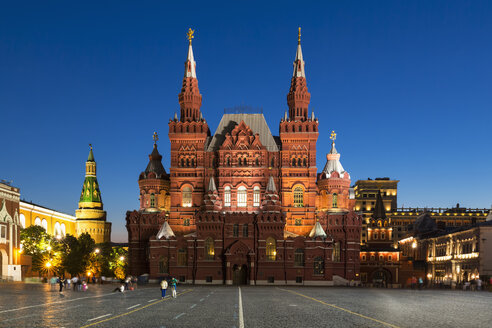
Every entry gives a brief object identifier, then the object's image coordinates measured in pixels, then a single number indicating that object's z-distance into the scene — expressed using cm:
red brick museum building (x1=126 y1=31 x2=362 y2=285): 9144
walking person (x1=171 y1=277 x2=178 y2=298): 4591
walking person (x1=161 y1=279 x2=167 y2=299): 4628
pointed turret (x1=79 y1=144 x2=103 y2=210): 17875
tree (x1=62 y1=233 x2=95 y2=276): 10606
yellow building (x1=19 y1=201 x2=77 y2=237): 13900
